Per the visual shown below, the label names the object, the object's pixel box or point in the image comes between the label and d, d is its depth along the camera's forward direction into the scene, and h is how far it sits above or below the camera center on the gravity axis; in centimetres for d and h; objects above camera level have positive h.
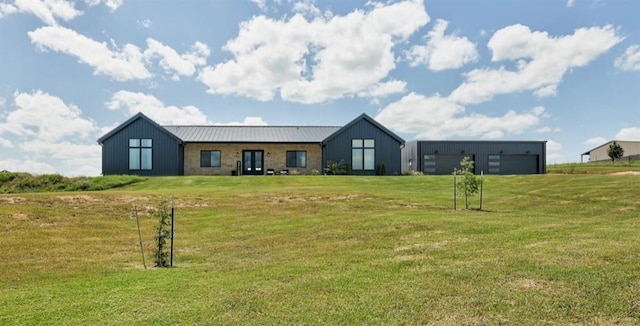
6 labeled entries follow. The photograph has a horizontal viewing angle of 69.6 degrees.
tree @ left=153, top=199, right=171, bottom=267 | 941 -154
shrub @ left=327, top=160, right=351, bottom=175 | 3359 +22
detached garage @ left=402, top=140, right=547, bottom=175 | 4019 +131
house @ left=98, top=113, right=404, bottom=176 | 3294 +141
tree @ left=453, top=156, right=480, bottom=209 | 1719 -42
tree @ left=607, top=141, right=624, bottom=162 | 5819 +247
